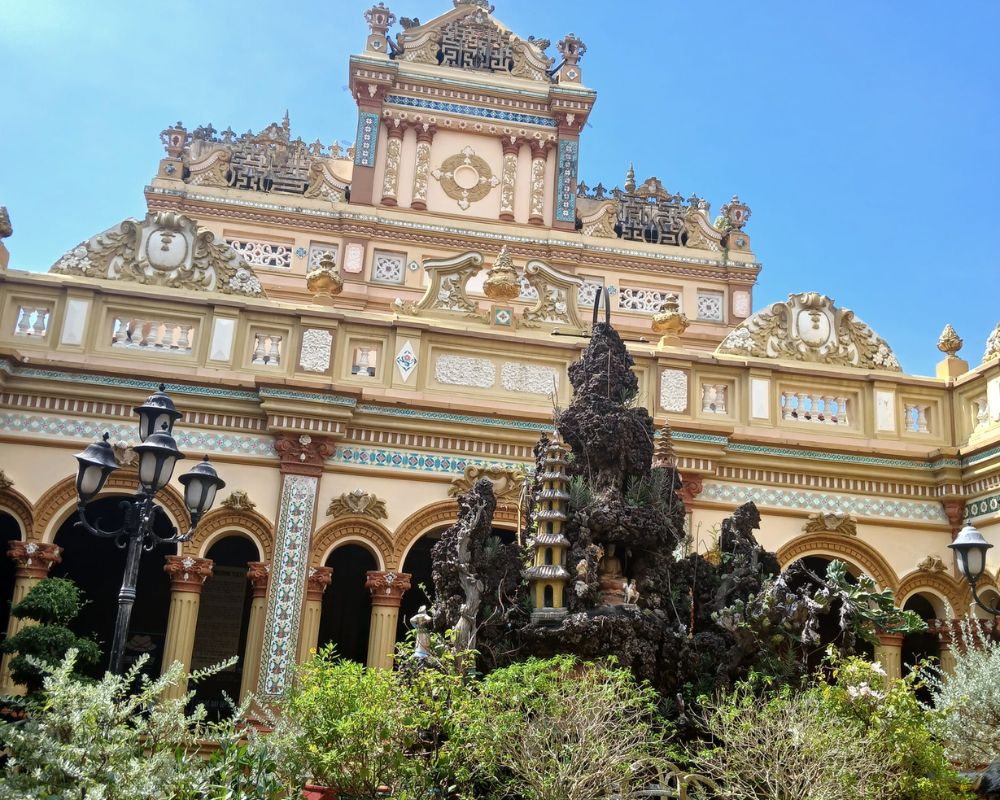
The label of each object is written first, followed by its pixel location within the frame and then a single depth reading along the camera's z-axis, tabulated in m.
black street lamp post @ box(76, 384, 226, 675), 8.81
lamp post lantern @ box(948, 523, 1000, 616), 10.44
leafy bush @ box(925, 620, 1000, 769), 10.67
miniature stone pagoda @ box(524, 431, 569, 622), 9.27
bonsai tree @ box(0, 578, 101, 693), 11.05
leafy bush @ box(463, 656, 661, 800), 7.04
